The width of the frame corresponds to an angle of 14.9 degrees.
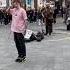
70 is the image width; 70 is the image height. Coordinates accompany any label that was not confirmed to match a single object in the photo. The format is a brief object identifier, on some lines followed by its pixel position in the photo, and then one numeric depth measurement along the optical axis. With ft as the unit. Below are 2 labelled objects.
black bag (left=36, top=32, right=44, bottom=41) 37.26
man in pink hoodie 23.20
